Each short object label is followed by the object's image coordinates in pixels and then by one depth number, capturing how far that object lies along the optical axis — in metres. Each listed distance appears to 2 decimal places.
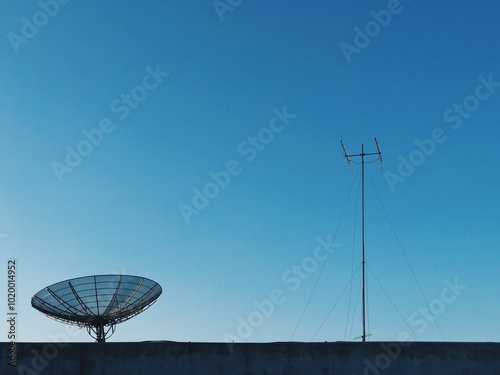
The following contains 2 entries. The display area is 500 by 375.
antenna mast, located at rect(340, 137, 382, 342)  24.90
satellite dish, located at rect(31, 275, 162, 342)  26.17
